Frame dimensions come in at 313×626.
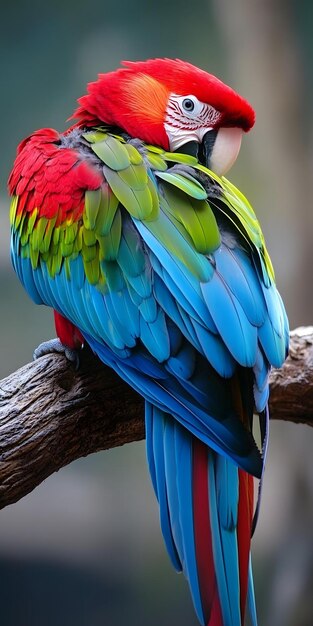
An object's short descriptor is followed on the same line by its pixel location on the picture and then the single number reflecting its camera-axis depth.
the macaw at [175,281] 3.35
